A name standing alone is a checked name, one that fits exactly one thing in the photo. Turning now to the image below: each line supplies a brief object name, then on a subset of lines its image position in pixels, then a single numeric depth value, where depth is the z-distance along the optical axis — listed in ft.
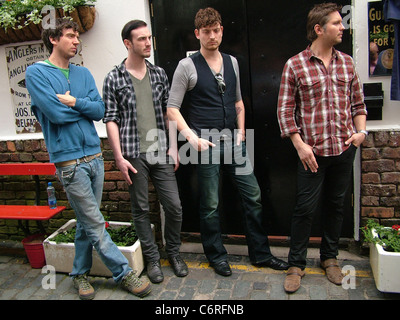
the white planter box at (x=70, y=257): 11.57
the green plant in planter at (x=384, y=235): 10.25
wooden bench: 12.86
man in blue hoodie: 9.64
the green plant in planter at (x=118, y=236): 12.22
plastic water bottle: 13.55
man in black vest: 10.68
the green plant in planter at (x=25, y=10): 12.09
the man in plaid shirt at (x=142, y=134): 10.78
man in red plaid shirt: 9.81
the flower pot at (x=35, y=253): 12.84
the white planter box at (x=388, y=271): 9.71
